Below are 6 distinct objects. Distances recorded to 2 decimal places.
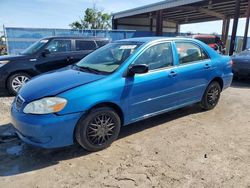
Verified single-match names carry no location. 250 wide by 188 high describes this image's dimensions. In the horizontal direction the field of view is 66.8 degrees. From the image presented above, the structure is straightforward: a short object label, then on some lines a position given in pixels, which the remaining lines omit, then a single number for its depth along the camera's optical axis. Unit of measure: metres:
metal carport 15.42
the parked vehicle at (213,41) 13.91
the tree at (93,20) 34.53
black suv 5.24
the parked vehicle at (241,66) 6.56
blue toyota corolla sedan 2.49
